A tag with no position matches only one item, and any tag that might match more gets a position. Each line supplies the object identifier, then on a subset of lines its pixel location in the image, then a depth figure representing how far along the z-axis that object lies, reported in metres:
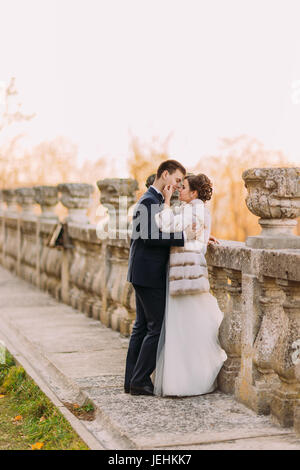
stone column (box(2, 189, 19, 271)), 16.41
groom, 5.58
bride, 5.52
